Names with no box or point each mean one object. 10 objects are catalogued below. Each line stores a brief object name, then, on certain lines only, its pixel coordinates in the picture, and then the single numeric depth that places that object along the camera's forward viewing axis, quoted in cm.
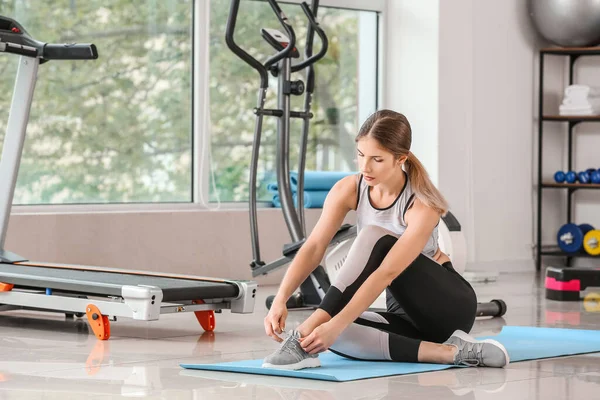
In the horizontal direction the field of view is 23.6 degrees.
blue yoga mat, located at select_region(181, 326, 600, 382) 401
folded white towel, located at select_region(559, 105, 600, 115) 980
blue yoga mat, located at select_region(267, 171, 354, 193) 873
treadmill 516
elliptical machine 656
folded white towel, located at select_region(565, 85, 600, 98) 979
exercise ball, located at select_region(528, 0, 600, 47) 942
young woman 399
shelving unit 983
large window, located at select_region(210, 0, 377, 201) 878
